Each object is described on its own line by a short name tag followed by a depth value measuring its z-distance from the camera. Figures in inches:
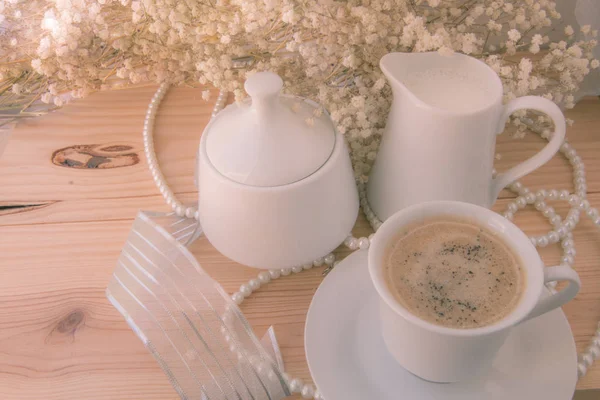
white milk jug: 24.0
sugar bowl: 23.2
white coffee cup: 19.0
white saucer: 21.7
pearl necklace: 26.9
